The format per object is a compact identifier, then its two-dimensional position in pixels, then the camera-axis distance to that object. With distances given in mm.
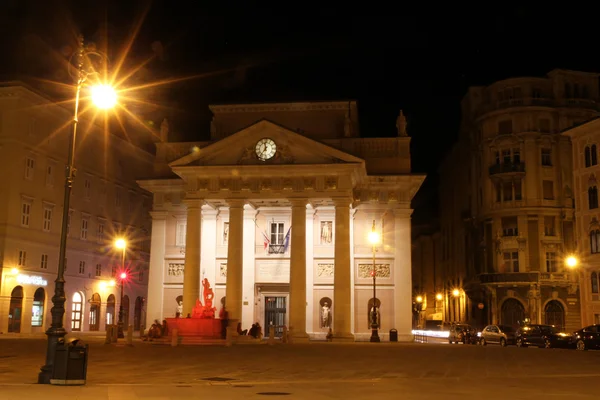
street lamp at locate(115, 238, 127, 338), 43969
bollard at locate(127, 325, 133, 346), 37050
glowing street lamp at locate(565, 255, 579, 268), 51366
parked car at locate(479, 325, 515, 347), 46031
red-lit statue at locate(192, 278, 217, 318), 42875
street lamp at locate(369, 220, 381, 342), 46531
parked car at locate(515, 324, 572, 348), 41562
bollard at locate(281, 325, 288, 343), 43741
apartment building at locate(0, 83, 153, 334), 51281
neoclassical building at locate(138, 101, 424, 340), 47250
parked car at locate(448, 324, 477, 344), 50656
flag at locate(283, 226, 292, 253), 51625
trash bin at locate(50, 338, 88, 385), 16500
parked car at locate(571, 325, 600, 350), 38562
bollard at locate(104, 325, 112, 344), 38688
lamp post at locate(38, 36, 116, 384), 16812
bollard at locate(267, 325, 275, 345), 40450
